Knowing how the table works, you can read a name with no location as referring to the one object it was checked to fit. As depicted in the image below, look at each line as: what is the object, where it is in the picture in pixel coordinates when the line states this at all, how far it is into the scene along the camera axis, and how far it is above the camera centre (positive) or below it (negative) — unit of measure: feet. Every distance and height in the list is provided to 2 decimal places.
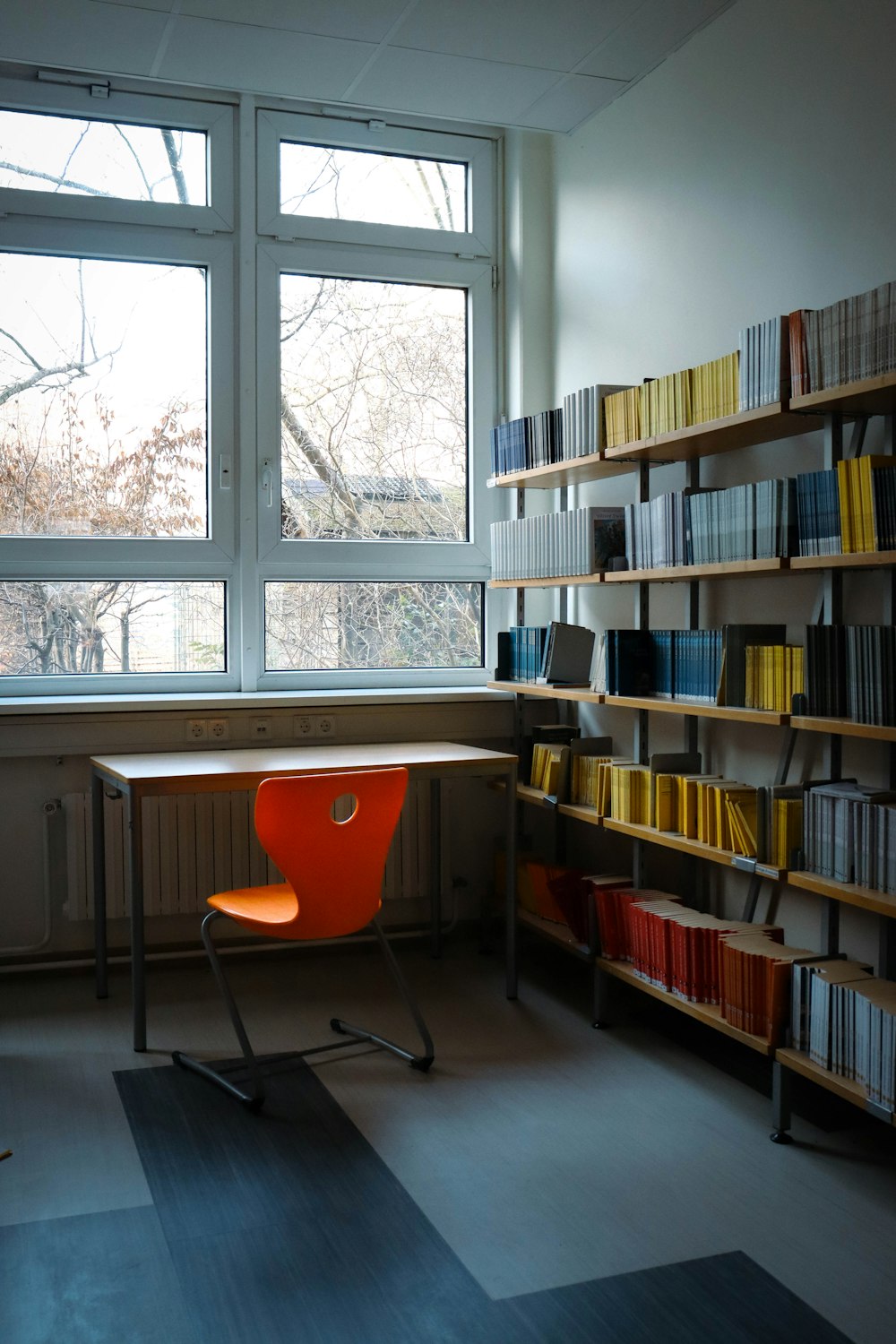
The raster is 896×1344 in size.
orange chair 9.95 -1.87
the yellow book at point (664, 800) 11.46 -1.56
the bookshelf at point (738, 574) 8.70 +0.57
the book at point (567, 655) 13.38 -0.16
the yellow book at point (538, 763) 13.88 -1.45
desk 11.17 -1.26
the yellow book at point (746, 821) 10.16 -1.57
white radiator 13.70 -2.49
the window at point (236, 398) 14.15 +3.13
